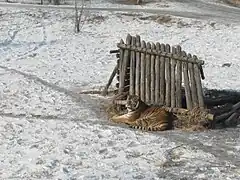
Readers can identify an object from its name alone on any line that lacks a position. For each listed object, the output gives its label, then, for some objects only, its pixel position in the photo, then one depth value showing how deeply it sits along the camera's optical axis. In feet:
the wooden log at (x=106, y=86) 45.24
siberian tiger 37.29
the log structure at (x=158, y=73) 39.96
